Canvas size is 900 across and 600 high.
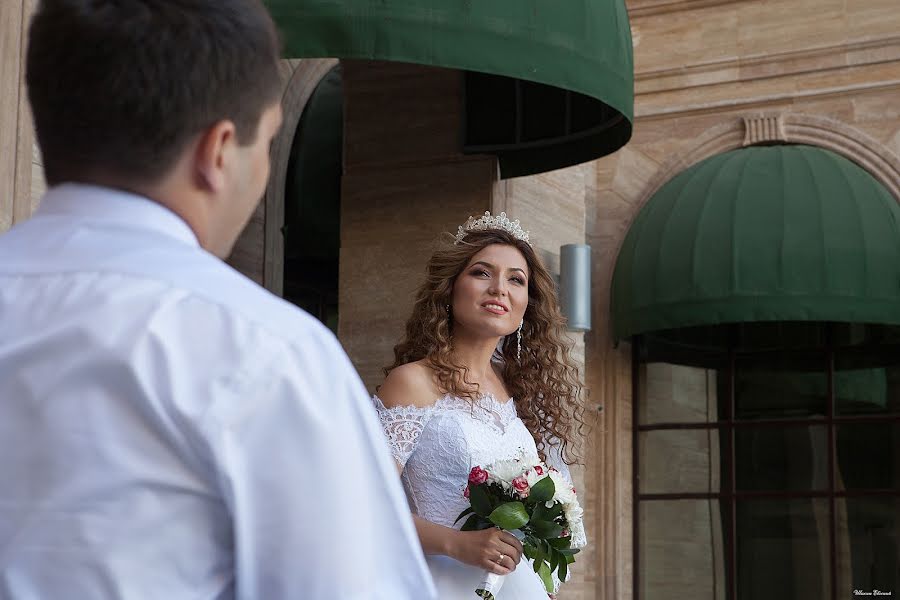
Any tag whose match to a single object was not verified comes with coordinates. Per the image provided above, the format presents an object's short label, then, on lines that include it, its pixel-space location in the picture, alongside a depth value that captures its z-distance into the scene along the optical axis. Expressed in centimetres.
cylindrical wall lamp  899
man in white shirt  115
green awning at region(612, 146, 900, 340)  1119
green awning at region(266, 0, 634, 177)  592
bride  452
